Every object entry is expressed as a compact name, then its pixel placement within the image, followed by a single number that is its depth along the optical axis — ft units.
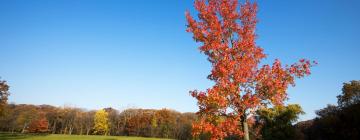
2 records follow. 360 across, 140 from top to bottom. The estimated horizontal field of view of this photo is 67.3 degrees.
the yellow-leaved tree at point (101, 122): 384.68
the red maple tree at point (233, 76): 34.91
